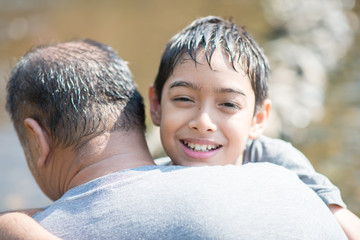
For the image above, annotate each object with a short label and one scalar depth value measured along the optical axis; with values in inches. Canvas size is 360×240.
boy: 71.7
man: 66.4
